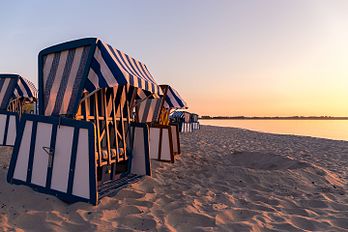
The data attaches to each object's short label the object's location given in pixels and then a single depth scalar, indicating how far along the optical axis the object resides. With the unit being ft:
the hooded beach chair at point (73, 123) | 14.49
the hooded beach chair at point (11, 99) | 31.81
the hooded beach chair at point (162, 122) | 28.55
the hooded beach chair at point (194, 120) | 101.64
